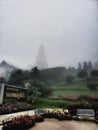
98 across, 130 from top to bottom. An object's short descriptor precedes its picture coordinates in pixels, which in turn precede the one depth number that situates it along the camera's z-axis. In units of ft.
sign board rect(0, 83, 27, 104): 19.76
